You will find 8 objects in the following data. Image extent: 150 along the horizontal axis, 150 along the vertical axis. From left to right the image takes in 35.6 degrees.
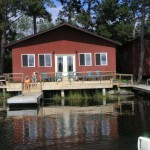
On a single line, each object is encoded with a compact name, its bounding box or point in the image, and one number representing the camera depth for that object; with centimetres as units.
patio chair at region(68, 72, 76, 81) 1833
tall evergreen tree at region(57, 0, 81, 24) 2778
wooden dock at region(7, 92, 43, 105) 1443
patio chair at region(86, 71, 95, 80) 1863
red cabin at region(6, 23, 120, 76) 2011
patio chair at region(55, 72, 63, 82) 1845
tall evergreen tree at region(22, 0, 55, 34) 2191
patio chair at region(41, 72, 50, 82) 1851
